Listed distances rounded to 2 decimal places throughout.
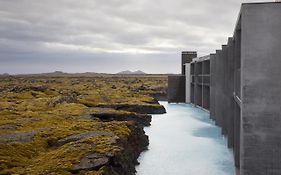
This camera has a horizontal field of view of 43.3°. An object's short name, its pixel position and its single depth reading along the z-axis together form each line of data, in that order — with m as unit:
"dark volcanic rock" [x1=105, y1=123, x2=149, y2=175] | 19.72
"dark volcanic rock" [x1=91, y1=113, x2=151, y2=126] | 36.59
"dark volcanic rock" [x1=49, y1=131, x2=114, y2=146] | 22.40
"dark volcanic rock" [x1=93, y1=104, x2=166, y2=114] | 48.12
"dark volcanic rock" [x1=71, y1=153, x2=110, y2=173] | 17.48
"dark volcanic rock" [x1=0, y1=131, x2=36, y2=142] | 22.24
